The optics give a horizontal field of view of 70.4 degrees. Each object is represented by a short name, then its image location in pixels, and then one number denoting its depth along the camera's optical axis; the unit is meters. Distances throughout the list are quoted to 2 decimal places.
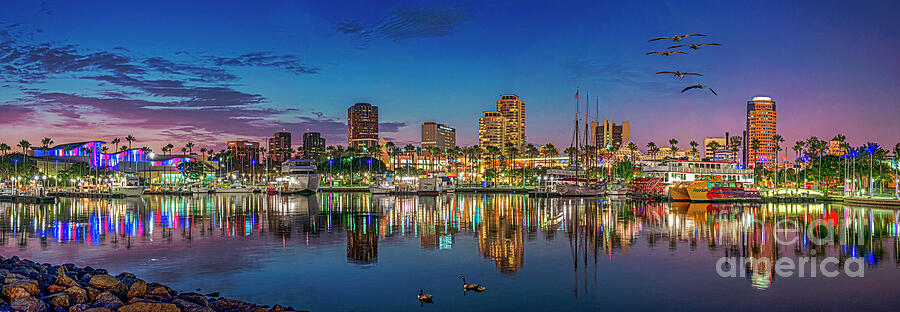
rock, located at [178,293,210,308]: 17.50
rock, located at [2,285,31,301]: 15.65
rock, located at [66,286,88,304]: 16.17
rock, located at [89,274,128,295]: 17.71
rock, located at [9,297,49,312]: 14.67
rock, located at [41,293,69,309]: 15.54
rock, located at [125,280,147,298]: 17.20
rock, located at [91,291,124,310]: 15.93
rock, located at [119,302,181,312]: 15.53
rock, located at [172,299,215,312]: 16.11
